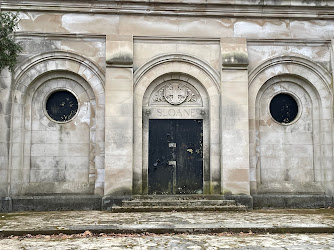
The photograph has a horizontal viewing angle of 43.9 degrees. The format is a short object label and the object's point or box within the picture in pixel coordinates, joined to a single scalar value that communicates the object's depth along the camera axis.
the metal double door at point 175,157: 14.46
